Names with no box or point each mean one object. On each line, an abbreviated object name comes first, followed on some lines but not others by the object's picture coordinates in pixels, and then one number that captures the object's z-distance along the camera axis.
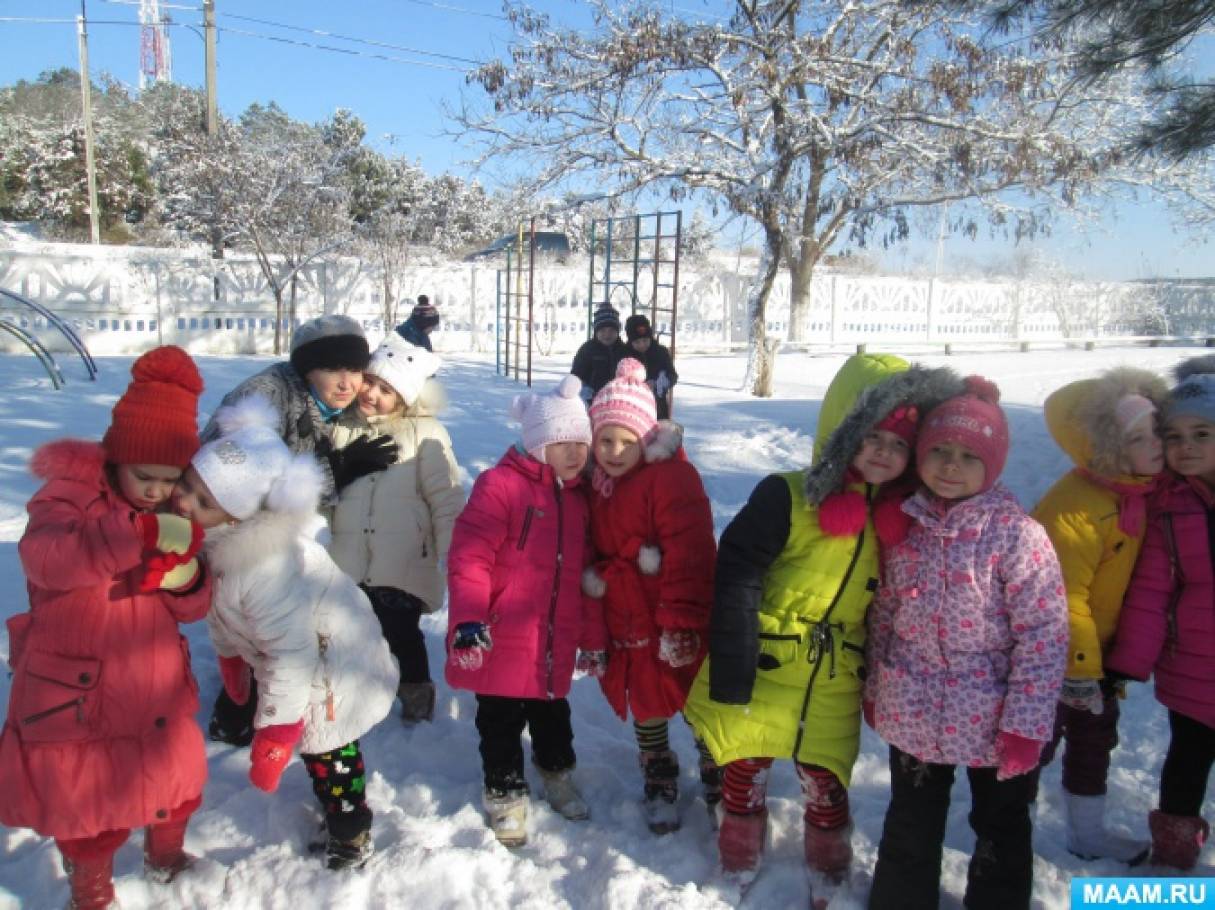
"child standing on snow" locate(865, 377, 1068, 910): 2.15
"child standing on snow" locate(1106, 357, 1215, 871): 2.39
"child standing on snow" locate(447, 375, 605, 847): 2.64
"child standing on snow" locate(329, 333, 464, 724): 3.07
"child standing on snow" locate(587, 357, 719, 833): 2.60
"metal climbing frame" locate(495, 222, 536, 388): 12.91
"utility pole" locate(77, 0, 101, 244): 22.58
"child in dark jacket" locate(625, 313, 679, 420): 7.71
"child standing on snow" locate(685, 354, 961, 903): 2.32
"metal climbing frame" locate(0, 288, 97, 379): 10.96
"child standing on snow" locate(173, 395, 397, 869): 2.18
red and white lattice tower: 43.91
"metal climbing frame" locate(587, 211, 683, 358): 11.38
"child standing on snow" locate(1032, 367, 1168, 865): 2.40
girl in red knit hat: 2.00
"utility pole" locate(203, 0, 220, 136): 19.27
